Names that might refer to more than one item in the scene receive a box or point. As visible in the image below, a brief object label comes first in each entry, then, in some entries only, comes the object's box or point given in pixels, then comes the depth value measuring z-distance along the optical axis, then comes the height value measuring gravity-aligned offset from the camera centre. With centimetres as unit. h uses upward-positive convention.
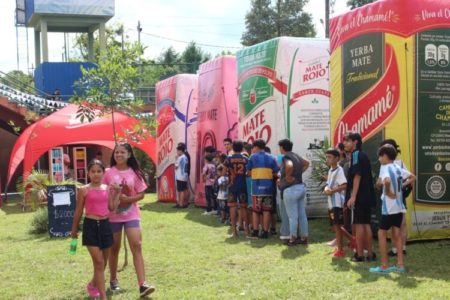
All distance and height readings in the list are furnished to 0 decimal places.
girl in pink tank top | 604 -81
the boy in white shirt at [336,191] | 805 -83
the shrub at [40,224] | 1190 -172
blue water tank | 2842 +300
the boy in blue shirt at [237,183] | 1020 -86
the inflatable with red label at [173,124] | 1586 +29
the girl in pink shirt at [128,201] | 626 -69
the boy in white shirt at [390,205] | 694 -90
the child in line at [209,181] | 1334 -106
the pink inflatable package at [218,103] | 1377 +75
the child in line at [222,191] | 1159 -113
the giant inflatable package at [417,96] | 858 +49
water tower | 2850 +622
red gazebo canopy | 1675 +10
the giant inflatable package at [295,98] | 1161 +69
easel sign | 1131 -138
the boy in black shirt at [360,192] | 744 -78
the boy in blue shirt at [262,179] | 976 -76
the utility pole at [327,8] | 2528 +530
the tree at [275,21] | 4591 +877
